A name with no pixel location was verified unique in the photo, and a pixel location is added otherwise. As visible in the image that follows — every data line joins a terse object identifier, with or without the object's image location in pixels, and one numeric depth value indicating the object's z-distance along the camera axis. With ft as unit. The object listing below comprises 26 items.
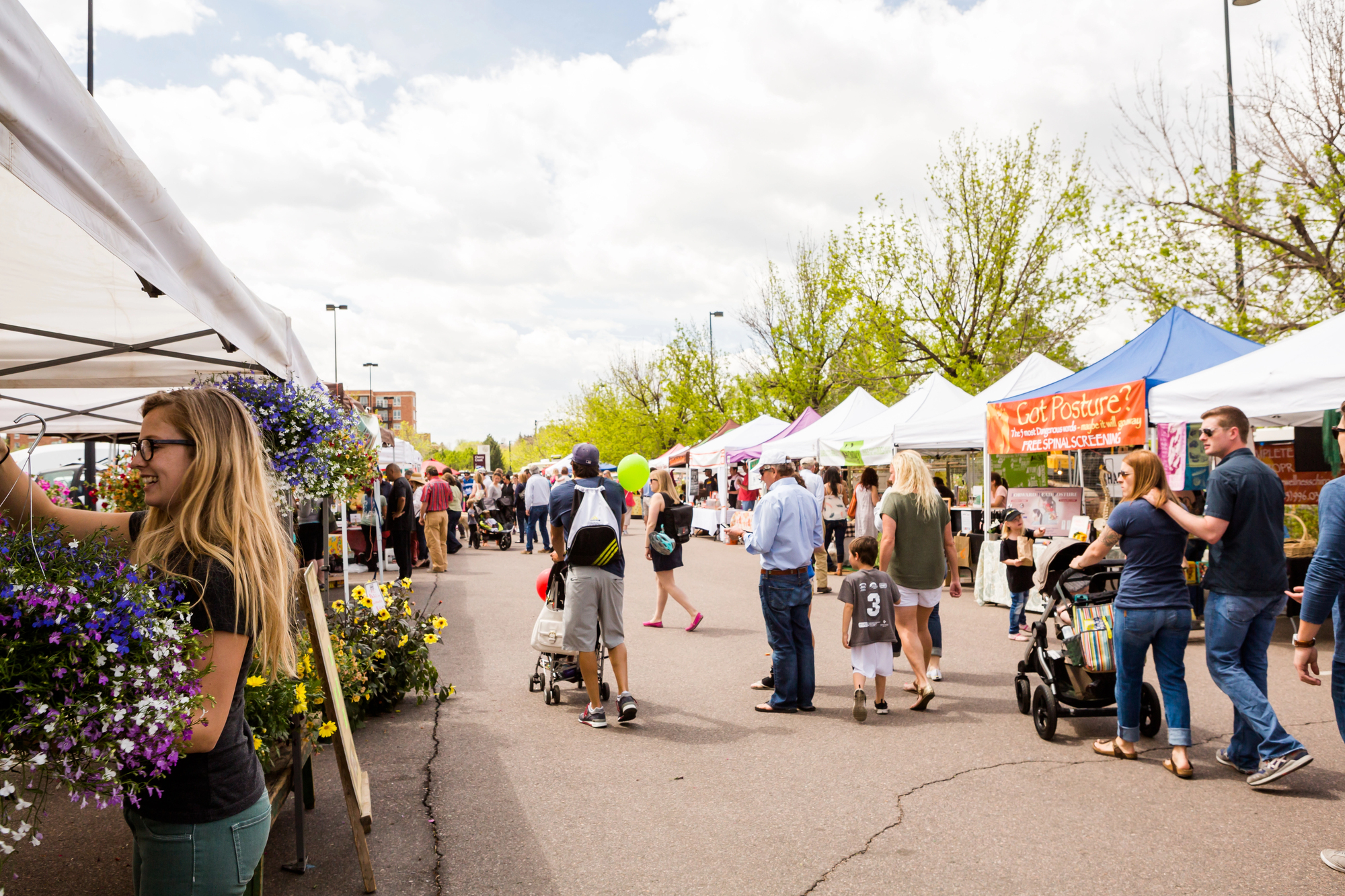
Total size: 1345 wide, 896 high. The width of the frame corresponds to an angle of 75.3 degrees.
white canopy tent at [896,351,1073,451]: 42.70
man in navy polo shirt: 15.43
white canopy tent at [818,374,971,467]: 49.37
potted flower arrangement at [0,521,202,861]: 4.65
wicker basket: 31.50
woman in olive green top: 22.02
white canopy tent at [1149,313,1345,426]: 24.21
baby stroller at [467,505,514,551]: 71.67
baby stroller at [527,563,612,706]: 21.74
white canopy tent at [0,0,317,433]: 5.08
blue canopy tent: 31.71
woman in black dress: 30.71
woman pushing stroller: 16.20
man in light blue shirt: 21.26
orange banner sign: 30.66
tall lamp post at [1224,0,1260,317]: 48.37
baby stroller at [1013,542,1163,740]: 18.48
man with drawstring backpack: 19.95
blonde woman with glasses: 6.02
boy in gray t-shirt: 20.34
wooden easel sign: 11.65
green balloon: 29.55
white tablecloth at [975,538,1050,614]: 37.17
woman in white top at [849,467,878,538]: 42.45
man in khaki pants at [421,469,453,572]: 53.78
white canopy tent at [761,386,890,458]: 58.96
